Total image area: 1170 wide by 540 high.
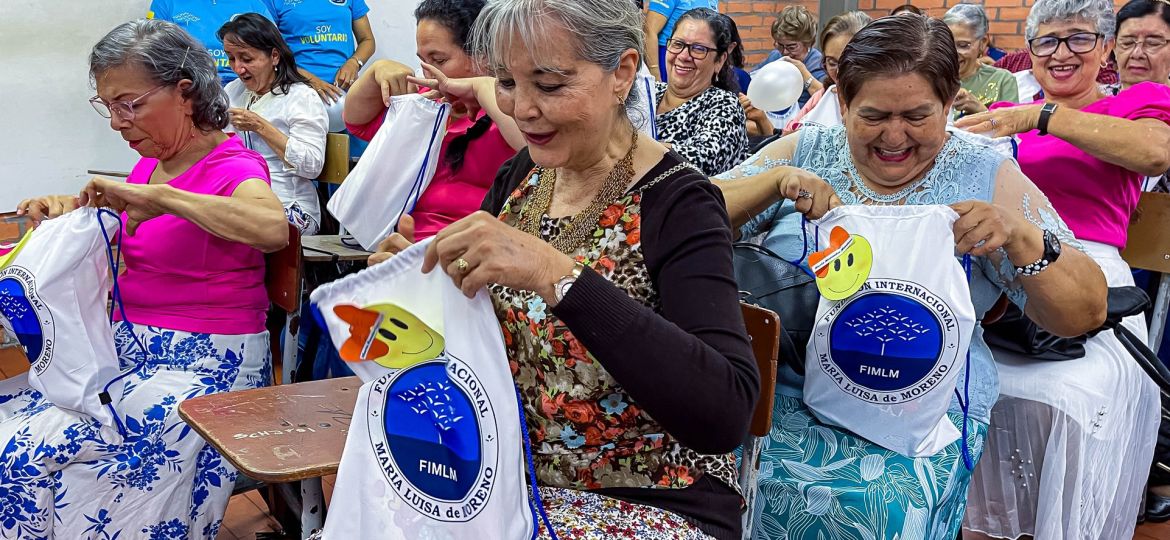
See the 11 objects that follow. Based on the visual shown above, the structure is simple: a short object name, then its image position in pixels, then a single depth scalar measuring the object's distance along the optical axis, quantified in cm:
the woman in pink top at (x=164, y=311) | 228
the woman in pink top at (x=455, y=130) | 289
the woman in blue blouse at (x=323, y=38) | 550
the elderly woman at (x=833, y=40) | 489
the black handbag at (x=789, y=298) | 208
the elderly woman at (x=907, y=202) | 191
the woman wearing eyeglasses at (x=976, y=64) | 460
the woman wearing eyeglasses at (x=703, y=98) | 358
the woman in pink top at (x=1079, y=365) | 238
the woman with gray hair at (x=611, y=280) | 140
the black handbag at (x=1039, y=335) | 242
